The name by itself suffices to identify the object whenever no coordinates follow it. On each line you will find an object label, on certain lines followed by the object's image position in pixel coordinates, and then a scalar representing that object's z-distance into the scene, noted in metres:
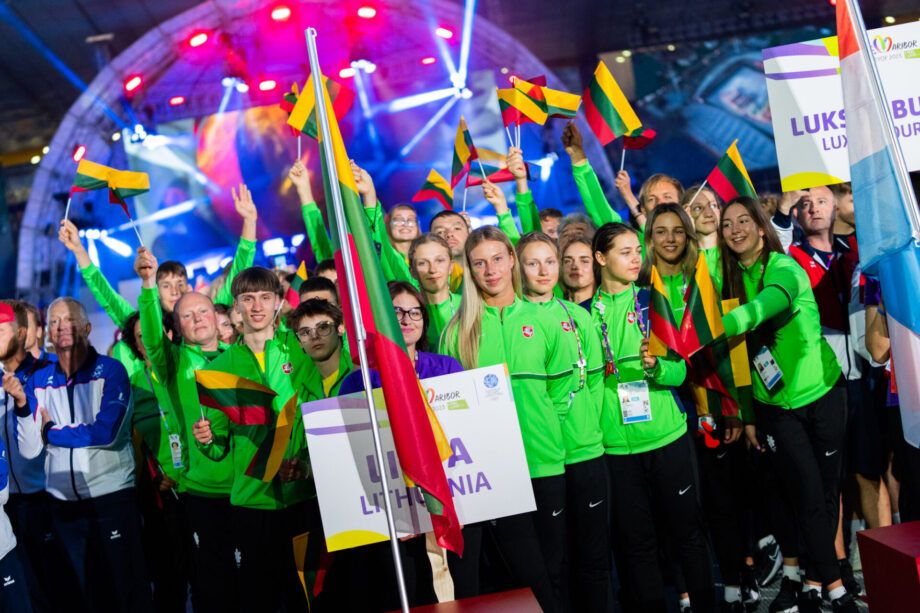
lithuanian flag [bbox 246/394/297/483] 4.28
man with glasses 4.31
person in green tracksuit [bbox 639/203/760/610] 4.73
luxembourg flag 3.24
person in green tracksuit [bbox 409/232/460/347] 4.88
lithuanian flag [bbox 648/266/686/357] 4.20
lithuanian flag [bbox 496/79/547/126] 5.79
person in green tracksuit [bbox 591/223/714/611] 4.29
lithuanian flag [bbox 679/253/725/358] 4.28
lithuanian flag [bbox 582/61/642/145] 5.84
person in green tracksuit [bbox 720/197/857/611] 4.41
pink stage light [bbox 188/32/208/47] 11.51
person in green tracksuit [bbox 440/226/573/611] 3.86
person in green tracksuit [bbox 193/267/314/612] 4.40
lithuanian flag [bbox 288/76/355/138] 4.61
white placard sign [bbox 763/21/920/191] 4.66
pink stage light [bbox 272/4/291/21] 11.51
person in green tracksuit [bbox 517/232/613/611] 4.16
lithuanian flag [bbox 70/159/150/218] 5.34
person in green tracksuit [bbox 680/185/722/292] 5.57
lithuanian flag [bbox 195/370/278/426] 4.28
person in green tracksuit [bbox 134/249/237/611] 4.48
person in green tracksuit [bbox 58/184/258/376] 5.92
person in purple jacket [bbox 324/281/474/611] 3.77
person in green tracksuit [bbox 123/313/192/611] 5.48
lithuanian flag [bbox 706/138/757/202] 5.30
